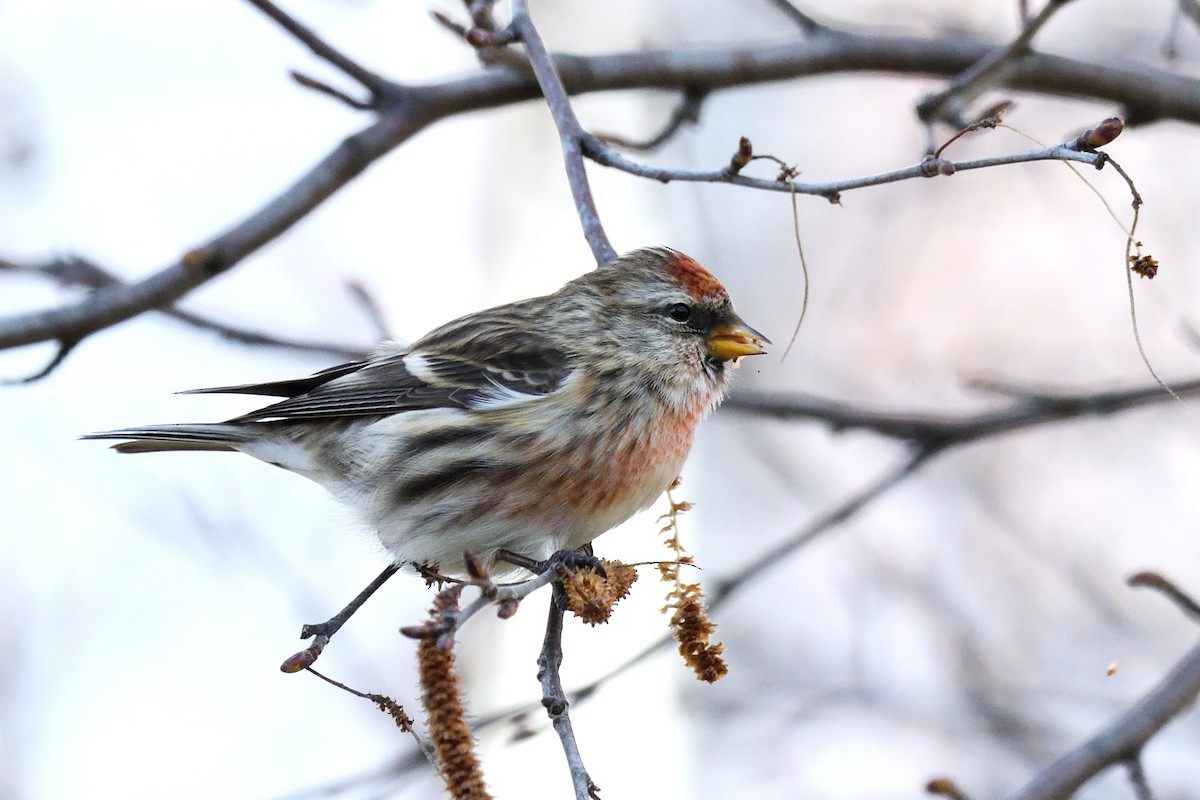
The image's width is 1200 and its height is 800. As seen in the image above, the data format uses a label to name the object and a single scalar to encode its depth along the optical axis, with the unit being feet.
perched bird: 17.58
